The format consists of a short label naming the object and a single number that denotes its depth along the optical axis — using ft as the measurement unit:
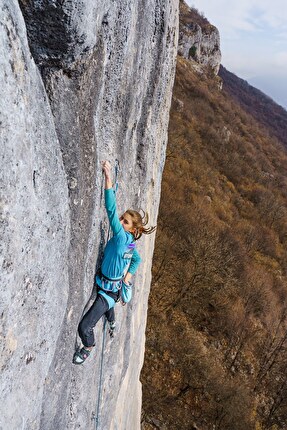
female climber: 12.09
